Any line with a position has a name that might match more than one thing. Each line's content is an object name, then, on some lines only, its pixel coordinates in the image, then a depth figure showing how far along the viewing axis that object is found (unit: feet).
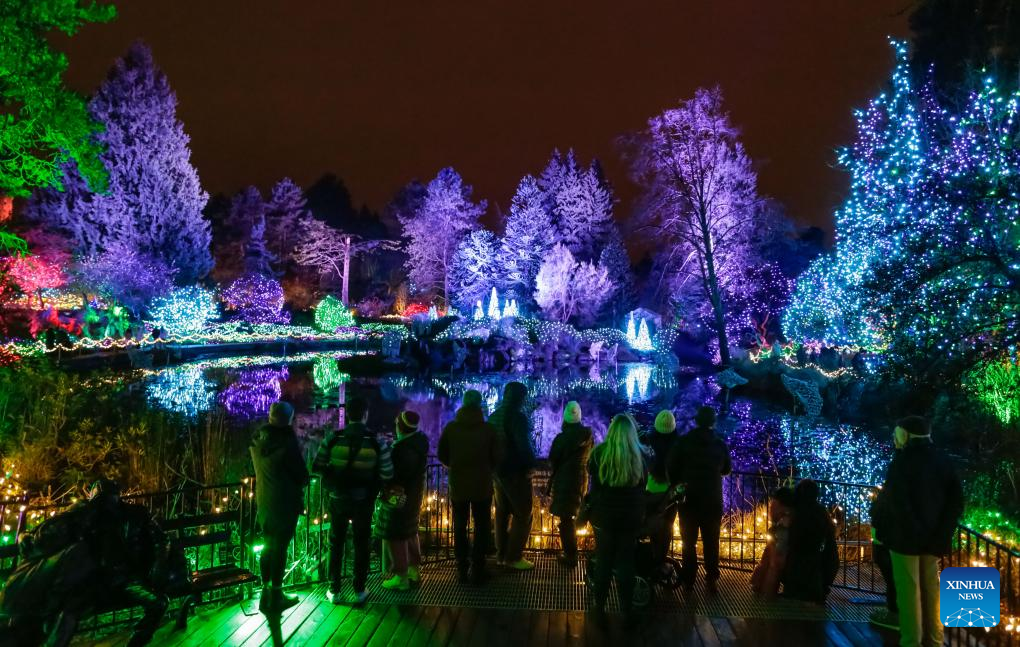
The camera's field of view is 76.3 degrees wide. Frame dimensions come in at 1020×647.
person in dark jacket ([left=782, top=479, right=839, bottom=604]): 16.24
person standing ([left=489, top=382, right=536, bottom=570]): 17.99
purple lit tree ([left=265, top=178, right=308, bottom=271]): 165.58
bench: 15.06
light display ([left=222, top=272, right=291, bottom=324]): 123.85
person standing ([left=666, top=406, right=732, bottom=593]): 17.28
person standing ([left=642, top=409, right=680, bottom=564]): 17.40
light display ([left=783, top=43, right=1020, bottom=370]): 32.07
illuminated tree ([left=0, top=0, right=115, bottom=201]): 31.63
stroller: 16.58
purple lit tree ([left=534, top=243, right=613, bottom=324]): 129.29
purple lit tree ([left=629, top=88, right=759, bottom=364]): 87.51
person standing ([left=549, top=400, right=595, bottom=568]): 17.97
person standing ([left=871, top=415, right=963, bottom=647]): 13.16
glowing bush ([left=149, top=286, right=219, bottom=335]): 98.68
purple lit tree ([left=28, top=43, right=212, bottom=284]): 116.98
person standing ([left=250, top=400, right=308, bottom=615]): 15.38
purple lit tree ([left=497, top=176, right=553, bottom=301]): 144.36
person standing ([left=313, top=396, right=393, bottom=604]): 16.03
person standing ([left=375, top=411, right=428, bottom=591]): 16.91
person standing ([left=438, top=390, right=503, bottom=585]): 17.28
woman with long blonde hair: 14.75
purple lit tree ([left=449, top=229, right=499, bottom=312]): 146.61
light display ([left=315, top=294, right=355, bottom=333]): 129.49
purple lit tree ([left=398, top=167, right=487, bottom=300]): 154.61
